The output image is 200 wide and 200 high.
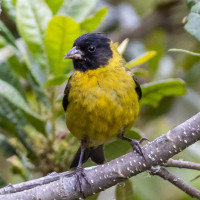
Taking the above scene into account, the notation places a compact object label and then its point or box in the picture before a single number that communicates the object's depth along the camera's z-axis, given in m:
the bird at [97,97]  5.56
